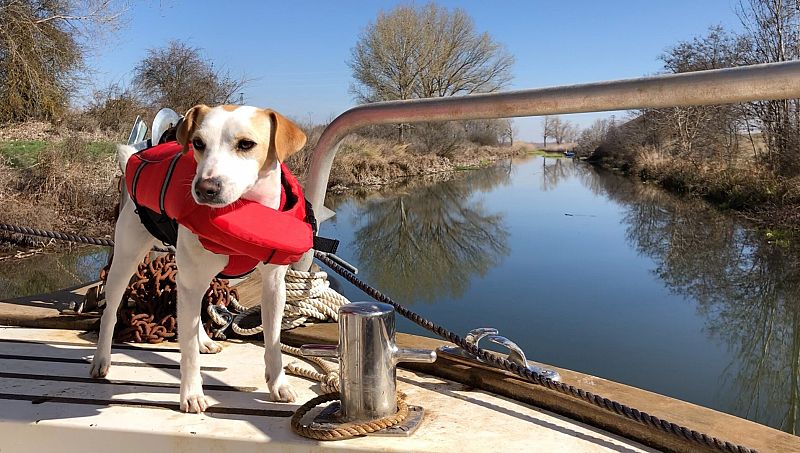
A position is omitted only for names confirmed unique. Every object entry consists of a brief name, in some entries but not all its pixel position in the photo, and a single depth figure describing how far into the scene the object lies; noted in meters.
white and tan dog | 1.62
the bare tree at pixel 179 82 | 23.66
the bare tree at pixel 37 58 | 16.64
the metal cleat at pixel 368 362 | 1.61
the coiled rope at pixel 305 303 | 2.58
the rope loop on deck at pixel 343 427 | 1.56
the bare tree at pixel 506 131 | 59.30
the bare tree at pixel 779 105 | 16.36
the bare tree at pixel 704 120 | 20.12
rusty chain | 2.57
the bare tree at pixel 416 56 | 37.34
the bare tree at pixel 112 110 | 22.28
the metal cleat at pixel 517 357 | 1.90
